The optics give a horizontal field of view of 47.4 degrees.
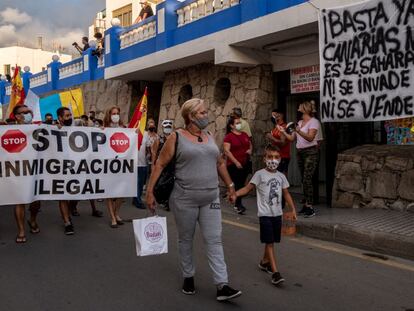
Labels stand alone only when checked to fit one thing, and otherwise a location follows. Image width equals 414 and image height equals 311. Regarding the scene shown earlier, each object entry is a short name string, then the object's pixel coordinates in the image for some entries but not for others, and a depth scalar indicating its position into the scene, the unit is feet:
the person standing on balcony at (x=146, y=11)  48.73
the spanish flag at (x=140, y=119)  26.22
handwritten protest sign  18.97
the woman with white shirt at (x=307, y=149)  22.62
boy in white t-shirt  14.67
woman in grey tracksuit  12.84
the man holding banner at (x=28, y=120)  21.71
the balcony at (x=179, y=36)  29.25
